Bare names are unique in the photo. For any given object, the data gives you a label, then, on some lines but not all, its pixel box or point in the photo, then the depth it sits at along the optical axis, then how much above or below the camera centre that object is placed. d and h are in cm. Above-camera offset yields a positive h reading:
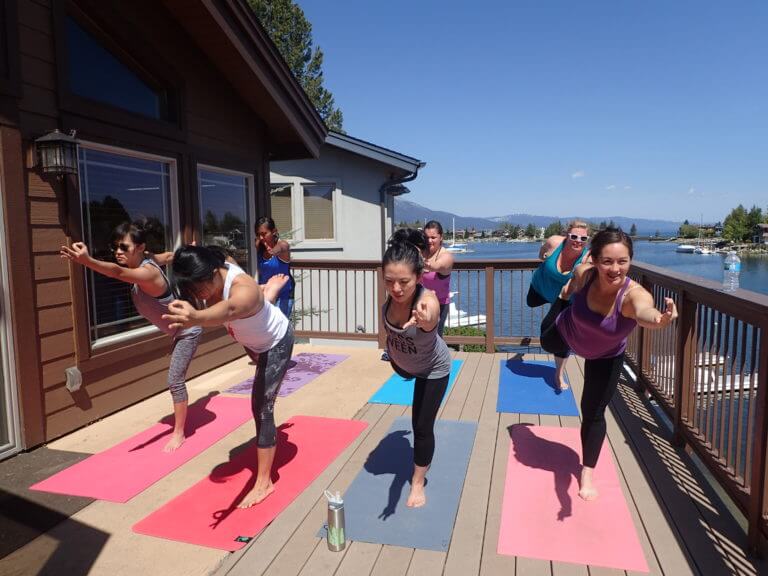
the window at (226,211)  526 +33
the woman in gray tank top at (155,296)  310 -37
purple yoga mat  468 -137
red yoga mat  235 -136
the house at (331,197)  1055 +92
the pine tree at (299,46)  1834 +748
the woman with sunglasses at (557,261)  384 -17
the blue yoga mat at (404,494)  229 -134
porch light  328 +59
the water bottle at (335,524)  213 -120
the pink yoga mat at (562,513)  213 -134
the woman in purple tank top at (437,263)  424 -20
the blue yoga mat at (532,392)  401 -134
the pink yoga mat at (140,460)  281 -138
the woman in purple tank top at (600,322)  226 -39
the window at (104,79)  369 +131
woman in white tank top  211 -35
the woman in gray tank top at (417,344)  221 -49
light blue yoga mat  423 -135
